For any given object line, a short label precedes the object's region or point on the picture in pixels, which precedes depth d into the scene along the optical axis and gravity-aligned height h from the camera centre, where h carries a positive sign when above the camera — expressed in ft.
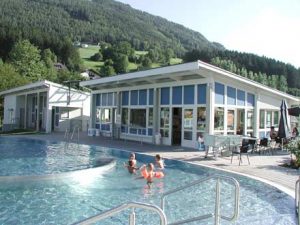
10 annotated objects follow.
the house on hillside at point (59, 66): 289.74 +42.81
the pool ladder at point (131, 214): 10.23 -2.59
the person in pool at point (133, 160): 41.04 -4.09
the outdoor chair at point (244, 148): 47.29 -2.93
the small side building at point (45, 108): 97.55 +3.65
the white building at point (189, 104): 57.06 +3.26
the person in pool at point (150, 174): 35.68 -4.84
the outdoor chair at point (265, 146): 52.85 -3.06
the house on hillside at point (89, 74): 301.43 +39.22
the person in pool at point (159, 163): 40.27 -4.30
